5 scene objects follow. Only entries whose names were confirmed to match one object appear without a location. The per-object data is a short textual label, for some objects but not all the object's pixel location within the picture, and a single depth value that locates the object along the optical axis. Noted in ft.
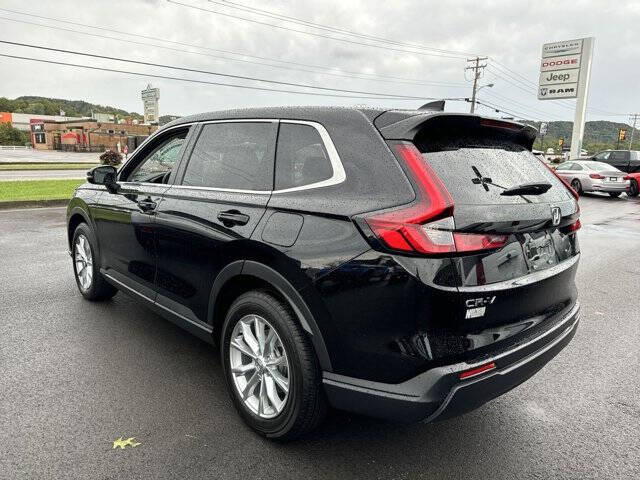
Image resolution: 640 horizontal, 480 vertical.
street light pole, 171.20
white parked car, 58.59
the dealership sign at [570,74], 119.28
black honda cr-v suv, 6.83
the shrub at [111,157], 49.90
